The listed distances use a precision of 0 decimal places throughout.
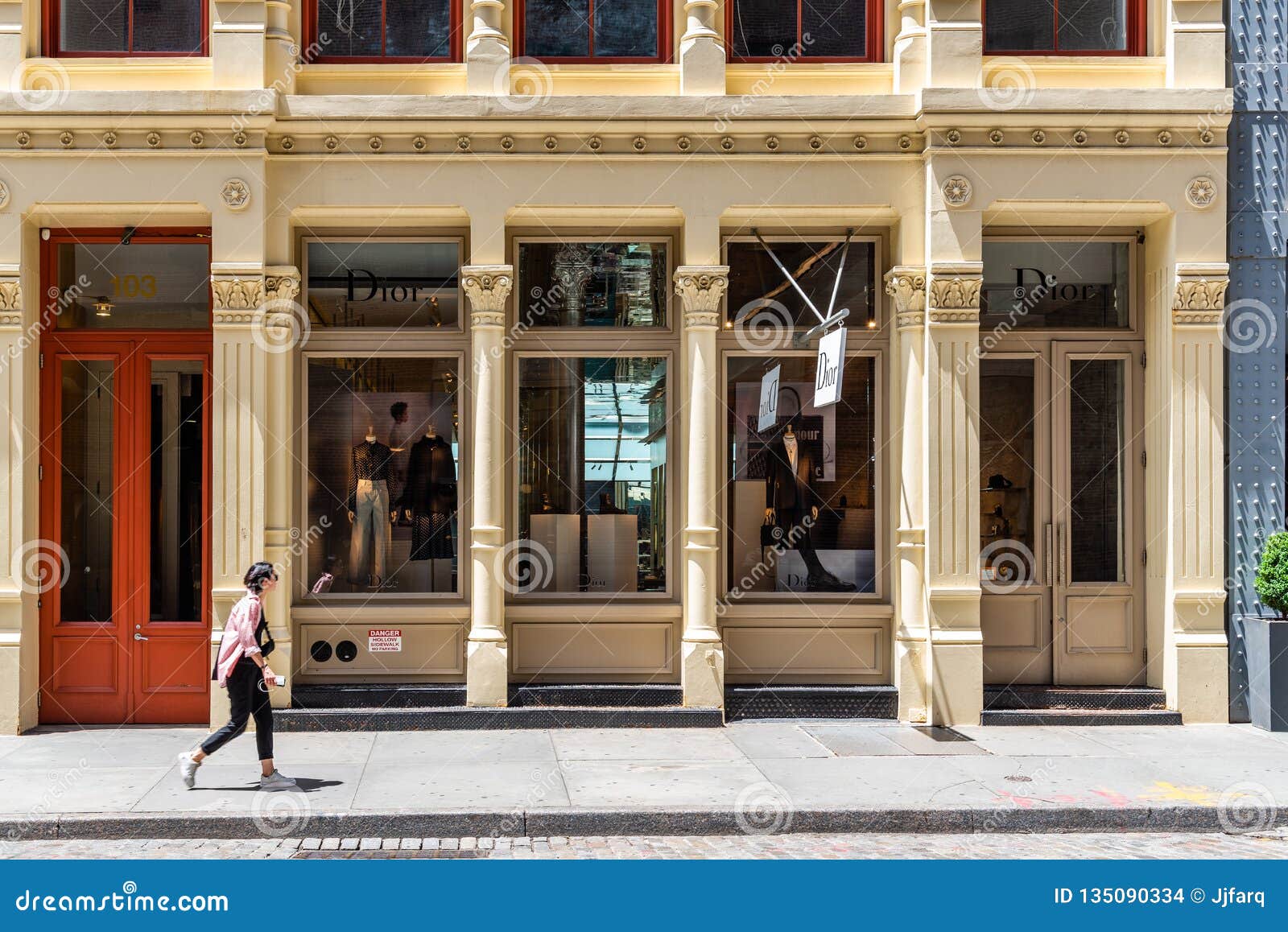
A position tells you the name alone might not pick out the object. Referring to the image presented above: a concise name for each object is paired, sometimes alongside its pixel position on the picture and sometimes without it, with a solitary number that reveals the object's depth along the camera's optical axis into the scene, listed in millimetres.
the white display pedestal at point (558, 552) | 12430
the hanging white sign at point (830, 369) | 10820
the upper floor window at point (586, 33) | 12148
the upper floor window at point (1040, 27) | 12203
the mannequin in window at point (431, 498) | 12383
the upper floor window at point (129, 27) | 11914
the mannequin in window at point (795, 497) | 12484
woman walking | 9133
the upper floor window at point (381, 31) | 12094
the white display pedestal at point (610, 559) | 12445
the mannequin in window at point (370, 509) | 12328
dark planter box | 11555
